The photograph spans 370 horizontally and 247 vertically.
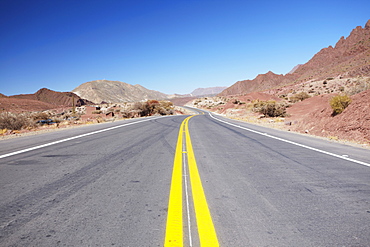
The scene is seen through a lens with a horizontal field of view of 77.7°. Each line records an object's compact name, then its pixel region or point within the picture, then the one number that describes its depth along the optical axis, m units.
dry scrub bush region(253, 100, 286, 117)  24.25
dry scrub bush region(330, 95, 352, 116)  12.52
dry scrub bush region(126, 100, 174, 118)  37.31
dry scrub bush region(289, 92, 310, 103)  39.86
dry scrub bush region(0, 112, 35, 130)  16.72
